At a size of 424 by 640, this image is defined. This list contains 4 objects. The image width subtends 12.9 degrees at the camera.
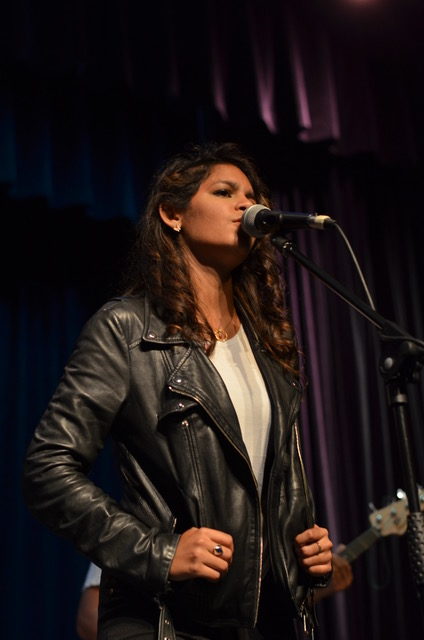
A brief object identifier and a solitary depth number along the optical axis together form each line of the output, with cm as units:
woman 265
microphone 280
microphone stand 252
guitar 408
